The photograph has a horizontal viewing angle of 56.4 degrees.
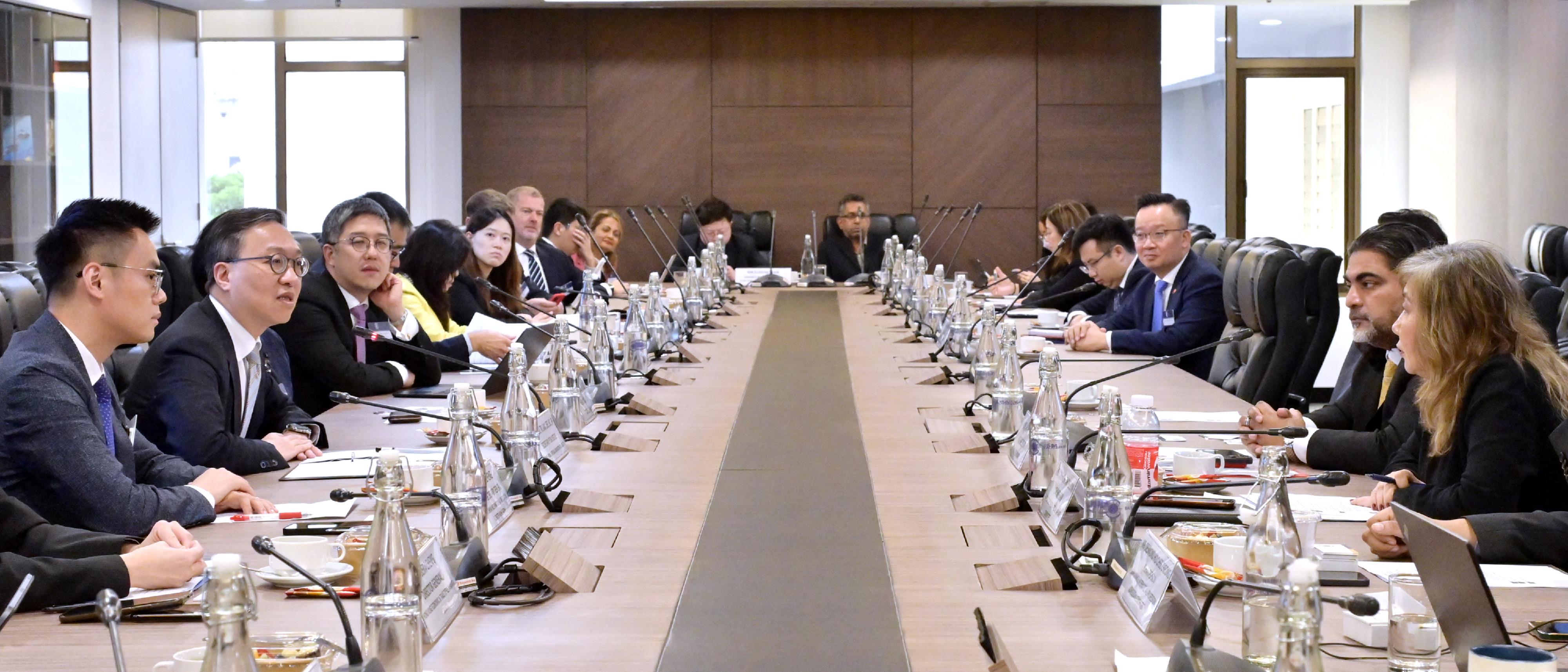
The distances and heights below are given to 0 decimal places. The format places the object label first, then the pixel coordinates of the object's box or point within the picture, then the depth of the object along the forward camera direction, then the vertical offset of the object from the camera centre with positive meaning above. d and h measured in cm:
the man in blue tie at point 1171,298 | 469 -8
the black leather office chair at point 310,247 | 573 +13
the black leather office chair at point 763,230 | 961 +31
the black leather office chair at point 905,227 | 958 +32
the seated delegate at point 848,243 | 854 +20
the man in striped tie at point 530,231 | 654 +22
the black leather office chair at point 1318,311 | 410 -10
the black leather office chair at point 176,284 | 476 -1
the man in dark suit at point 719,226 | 857 +30
